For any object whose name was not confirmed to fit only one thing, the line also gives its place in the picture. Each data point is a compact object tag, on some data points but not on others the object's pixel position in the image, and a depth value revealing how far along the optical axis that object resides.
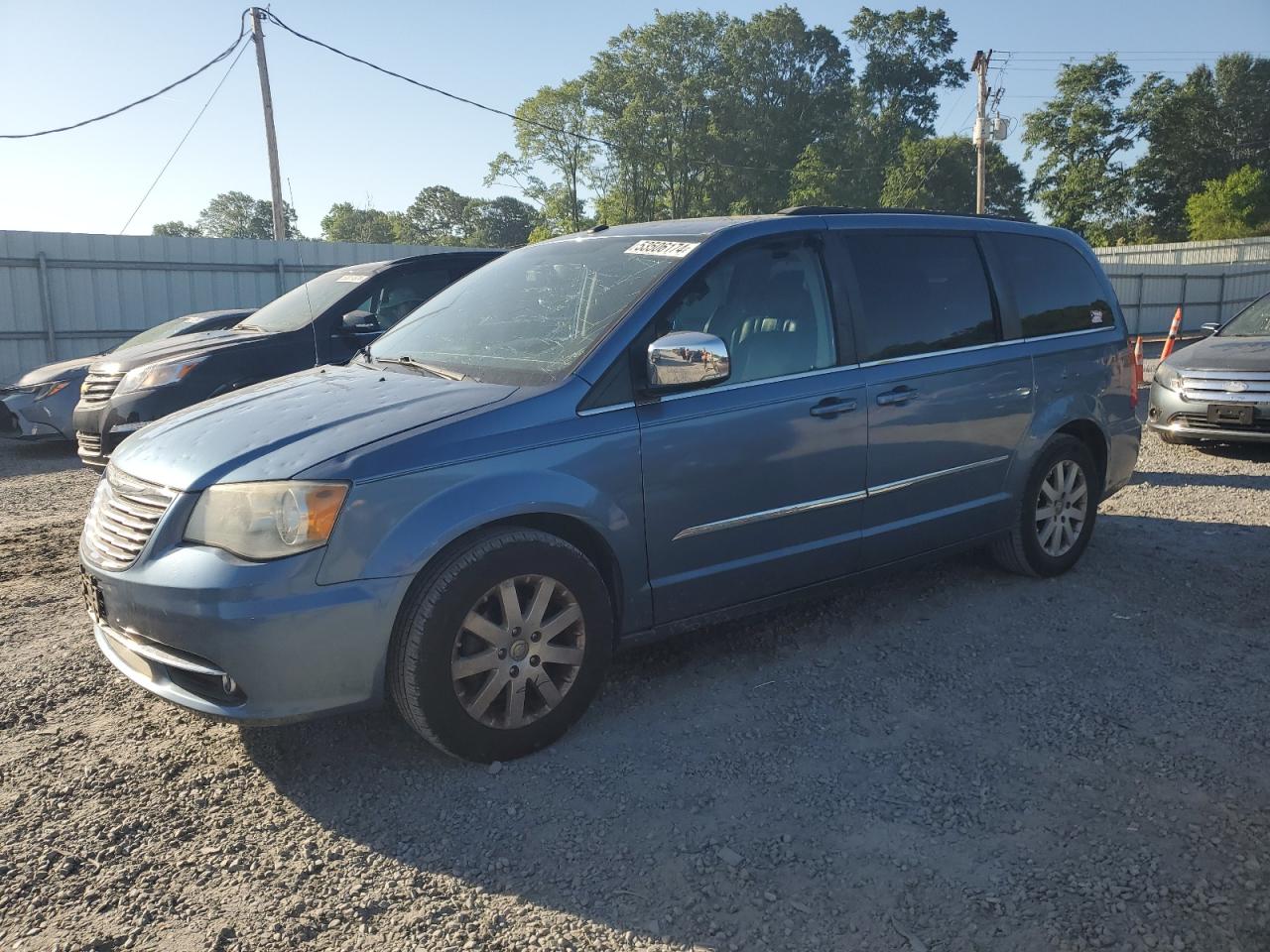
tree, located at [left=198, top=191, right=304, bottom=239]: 96.25
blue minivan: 2.86
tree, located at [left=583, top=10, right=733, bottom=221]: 58.75
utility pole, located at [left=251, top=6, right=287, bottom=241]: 19.83
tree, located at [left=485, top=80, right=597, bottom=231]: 60.41
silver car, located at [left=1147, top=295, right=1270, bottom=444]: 8.08
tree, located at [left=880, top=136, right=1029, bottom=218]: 50.81
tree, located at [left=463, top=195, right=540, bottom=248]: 91.50
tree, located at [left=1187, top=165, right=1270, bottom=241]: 47.59
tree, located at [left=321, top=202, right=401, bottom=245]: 95.06
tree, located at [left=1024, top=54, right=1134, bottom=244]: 52.94
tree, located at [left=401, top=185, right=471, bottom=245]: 97.25
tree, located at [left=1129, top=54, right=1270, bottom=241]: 54.47
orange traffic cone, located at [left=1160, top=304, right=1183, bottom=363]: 12.22
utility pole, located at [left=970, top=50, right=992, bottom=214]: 28.38
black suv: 7.42
